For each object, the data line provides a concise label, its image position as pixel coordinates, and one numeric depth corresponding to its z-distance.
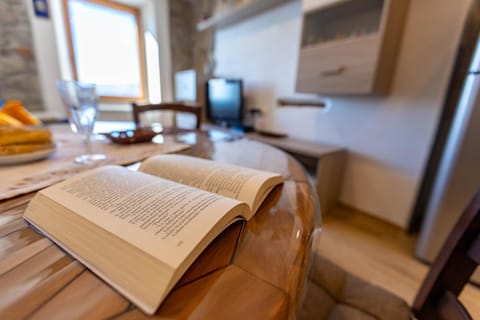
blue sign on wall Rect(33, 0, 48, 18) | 2.20
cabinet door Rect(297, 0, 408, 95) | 1.16
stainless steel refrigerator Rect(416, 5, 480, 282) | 0.87
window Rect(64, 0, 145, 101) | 2.51
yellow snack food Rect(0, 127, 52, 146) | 0.50
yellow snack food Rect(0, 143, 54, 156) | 0.49
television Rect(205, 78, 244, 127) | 2.14
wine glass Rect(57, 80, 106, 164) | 0.53
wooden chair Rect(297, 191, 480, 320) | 0.37
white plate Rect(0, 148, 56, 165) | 0.48
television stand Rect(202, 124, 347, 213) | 1.42
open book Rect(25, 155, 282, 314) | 0.18
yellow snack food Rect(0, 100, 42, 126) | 0.83
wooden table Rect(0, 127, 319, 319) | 0.16
